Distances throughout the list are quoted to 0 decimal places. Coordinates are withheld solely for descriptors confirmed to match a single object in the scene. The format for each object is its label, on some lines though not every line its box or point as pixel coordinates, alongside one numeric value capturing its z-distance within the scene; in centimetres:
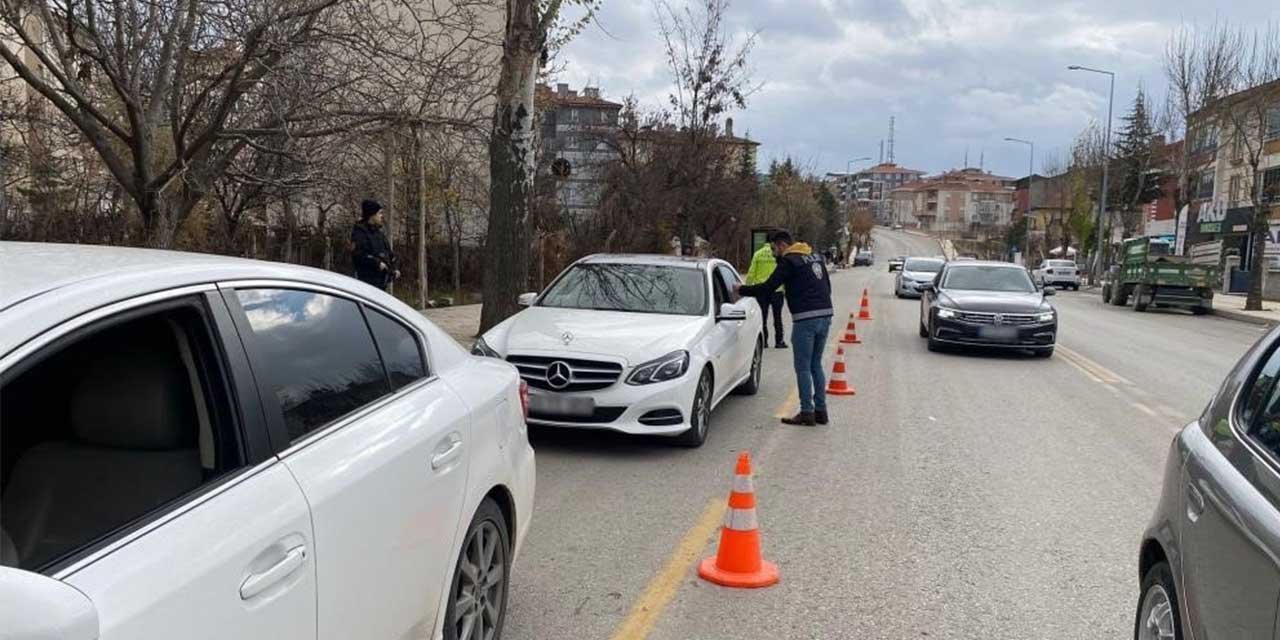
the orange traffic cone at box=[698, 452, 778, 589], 482
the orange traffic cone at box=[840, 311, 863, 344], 1631
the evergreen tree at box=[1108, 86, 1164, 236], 5441
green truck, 2905
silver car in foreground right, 246
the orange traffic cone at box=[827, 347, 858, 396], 1090
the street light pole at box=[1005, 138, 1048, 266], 8564
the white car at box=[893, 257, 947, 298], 3222
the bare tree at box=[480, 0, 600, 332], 1188
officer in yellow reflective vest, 1470
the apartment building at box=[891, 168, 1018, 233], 16112
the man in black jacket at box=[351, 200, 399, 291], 1061
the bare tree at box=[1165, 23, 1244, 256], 3378
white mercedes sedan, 713
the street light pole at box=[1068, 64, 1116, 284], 5106
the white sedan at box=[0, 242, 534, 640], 190
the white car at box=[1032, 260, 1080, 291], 5245
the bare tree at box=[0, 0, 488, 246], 854
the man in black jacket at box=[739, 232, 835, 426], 863
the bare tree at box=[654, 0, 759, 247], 2489
